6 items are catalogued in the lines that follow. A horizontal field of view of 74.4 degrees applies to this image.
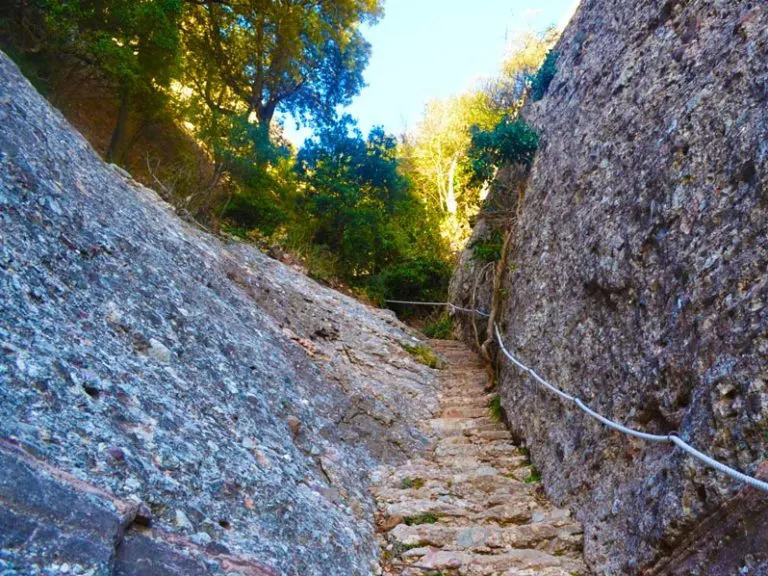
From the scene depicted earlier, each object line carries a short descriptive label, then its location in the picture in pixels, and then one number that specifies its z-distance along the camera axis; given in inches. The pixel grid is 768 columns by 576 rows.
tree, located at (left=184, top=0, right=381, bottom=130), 538.0
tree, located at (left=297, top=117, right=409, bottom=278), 510.0
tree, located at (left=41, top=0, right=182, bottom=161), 346.6
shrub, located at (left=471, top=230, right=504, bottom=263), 337.1
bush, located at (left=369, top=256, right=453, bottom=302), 525.7
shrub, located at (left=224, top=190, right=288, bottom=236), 456.1
